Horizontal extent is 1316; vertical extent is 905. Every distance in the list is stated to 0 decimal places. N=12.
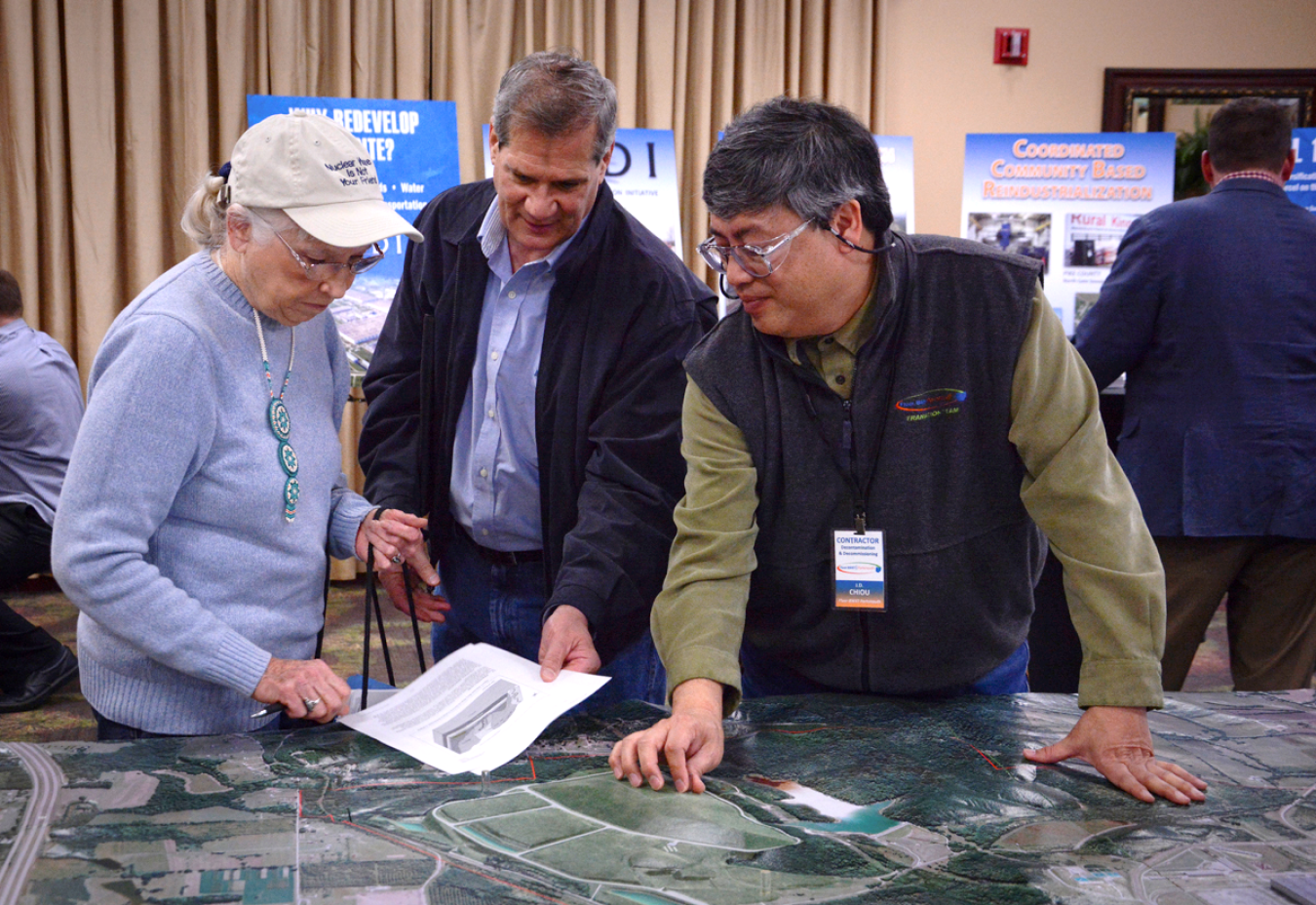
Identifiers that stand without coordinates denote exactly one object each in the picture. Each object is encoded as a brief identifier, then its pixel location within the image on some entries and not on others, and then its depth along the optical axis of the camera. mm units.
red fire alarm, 5211
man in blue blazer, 2621
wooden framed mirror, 5281
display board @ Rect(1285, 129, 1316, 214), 4680
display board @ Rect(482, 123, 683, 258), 4586
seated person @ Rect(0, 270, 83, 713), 3322
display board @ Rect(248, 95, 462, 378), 4270
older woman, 1271
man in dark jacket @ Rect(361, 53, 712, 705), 1683
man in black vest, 1328
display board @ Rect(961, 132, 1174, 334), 4766
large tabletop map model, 1005
